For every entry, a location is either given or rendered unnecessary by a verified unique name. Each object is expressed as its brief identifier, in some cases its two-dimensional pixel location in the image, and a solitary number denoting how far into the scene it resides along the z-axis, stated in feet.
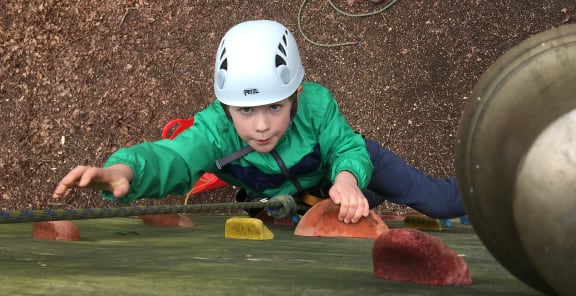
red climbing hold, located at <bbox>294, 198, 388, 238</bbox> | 8.04
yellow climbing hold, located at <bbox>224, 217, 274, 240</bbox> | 7.80
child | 8.02
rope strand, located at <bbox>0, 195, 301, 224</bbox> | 5.32
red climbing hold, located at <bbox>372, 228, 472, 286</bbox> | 4.14
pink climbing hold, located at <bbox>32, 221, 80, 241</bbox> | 7.54
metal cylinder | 3.12
